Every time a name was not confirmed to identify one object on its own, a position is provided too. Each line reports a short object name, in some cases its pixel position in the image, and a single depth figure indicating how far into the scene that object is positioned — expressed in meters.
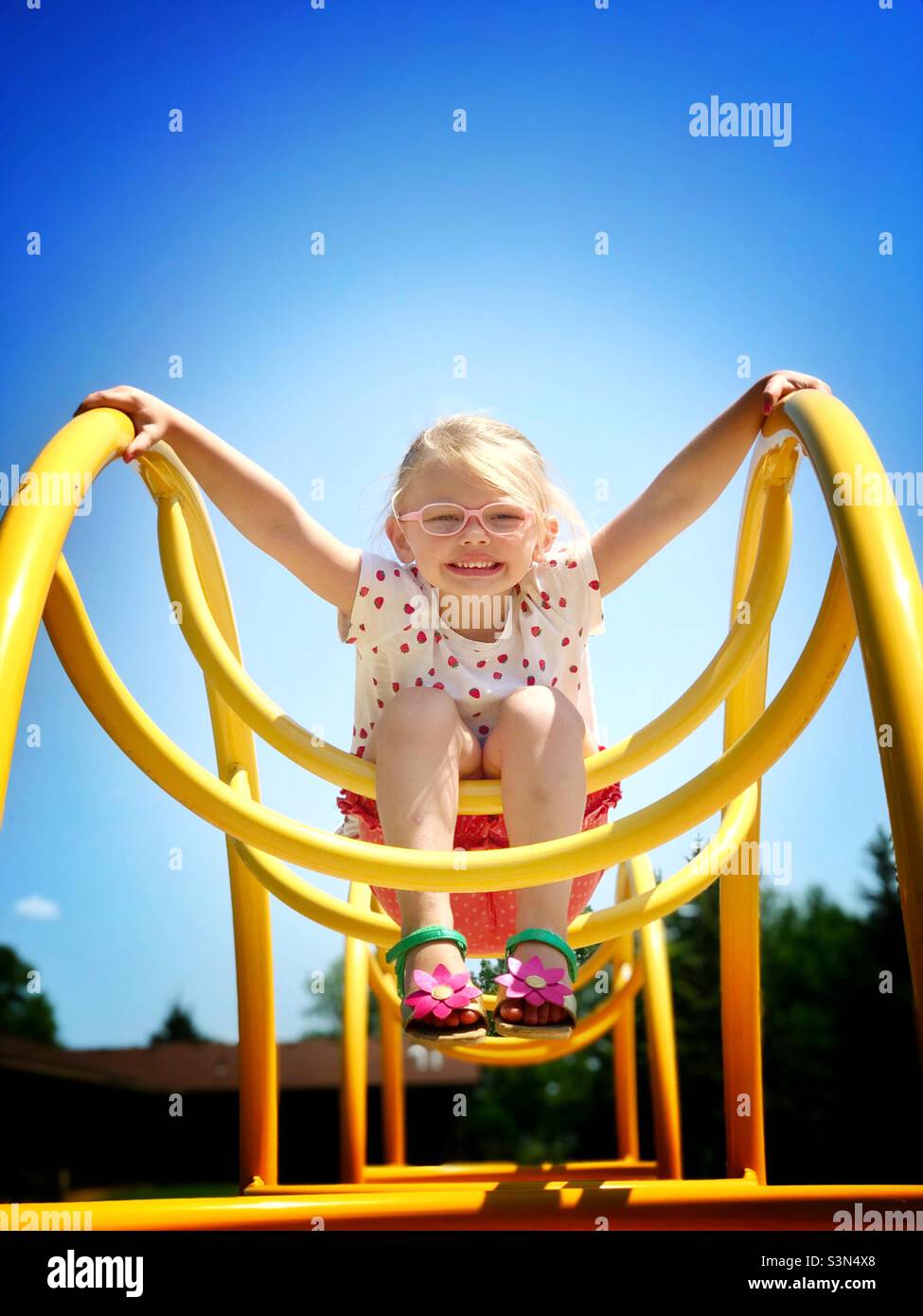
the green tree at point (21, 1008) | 30.11
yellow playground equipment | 1.51
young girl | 2.03
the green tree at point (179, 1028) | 35.50
